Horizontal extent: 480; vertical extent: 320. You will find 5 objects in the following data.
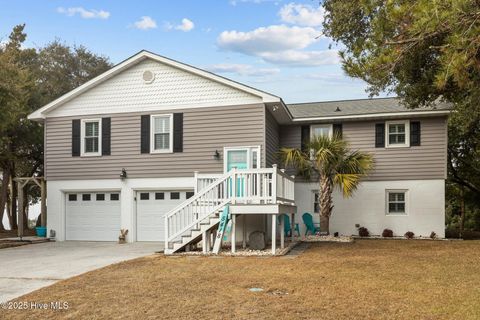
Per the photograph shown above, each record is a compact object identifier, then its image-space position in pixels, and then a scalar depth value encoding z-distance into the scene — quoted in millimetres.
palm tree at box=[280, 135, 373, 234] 14828
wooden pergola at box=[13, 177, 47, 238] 16625
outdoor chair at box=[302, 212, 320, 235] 16797
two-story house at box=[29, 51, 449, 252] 15078
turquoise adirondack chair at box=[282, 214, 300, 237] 16453
